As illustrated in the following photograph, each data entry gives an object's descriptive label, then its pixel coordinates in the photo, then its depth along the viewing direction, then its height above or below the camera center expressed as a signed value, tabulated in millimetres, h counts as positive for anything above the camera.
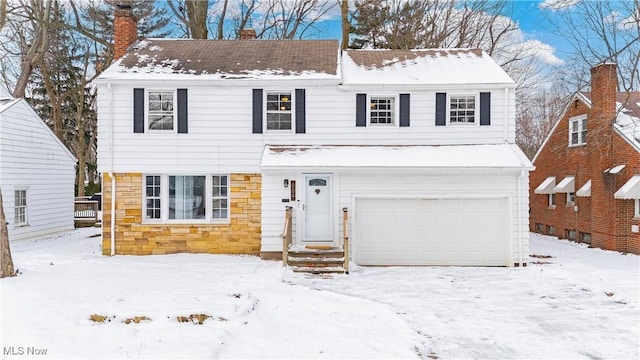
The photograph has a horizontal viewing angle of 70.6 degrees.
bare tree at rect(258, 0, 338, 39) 26969 +10007
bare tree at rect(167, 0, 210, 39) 23531 +8935
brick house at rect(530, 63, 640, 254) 15906 +547
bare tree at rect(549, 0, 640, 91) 15651 +5323
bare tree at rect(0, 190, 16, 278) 9625 -1644
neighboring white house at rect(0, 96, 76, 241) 16469 +251
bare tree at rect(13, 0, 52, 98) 12945 +4655
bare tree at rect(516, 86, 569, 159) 35969 +5489
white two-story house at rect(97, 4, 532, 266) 13406 +653
